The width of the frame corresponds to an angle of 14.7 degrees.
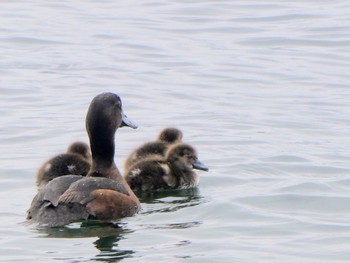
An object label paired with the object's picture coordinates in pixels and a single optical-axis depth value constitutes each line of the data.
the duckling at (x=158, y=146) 13.60
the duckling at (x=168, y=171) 13.18
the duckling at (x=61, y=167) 13.08
